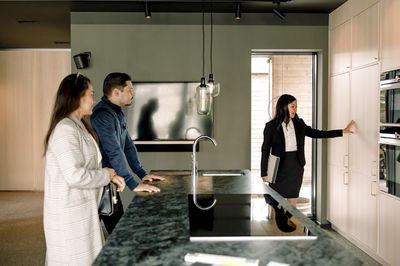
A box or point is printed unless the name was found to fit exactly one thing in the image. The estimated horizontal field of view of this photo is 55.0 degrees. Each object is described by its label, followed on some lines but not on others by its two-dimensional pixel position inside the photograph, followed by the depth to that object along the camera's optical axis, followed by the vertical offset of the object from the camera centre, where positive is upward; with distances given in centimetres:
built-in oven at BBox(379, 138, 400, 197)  305 -36
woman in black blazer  368 -25
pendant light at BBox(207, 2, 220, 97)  316 +30
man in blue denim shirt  242 -5
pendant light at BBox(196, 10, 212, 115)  310 +20
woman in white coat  188 -31
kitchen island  118 -42
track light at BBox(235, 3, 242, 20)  399 +116
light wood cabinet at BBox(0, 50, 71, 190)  705 +27
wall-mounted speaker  436 +73
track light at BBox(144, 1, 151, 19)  392 +115
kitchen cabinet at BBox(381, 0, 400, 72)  304 +71
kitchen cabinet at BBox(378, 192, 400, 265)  308 -89
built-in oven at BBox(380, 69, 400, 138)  302 +15
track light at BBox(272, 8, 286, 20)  402 +115
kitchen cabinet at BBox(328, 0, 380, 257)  348 -2
